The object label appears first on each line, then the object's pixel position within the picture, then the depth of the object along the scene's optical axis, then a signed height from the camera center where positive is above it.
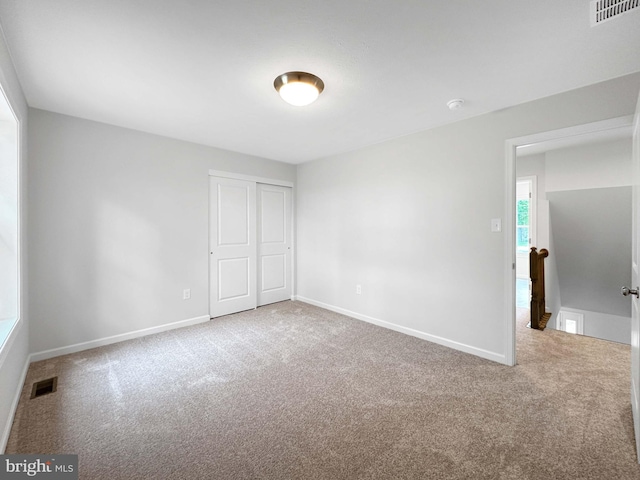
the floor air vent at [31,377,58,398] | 2.10 -1.18
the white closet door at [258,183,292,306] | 4.51 -0.10
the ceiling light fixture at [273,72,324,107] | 1.96 +1.12
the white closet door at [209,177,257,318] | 3.90 -0.11
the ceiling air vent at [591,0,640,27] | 1.36 +1.16
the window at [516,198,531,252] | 6.56 +0.30
